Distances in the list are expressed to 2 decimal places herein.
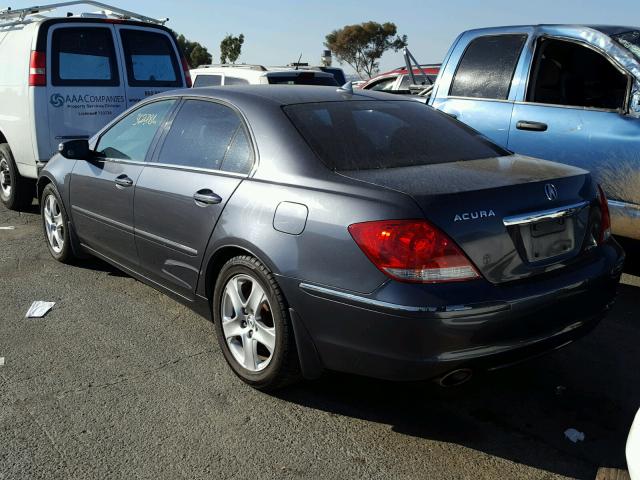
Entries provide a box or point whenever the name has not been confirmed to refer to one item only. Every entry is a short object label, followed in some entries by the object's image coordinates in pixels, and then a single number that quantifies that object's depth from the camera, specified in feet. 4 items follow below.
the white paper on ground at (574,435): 10.16
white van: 23.58
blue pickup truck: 16.49
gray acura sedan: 9.34
